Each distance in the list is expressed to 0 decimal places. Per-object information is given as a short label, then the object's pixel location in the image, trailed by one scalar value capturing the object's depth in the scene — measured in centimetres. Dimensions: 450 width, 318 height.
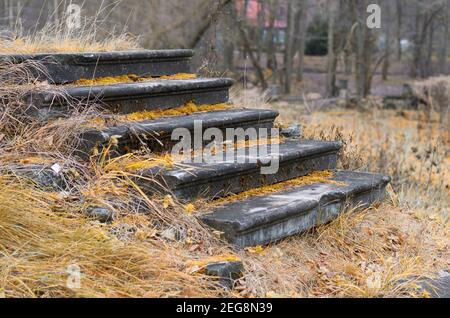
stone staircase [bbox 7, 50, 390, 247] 388
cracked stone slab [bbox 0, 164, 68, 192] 375
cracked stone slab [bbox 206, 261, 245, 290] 332
